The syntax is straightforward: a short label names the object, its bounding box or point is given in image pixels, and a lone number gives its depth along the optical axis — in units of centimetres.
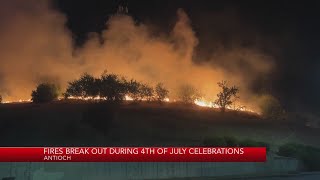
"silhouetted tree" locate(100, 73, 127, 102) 6681
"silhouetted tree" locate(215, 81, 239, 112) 8662
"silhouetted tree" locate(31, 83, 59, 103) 7525
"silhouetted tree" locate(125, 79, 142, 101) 7612
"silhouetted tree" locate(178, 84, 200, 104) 8810
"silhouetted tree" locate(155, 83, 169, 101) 8404
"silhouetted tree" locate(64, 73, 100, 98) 6925
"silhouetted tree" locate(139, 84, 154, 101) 8088
